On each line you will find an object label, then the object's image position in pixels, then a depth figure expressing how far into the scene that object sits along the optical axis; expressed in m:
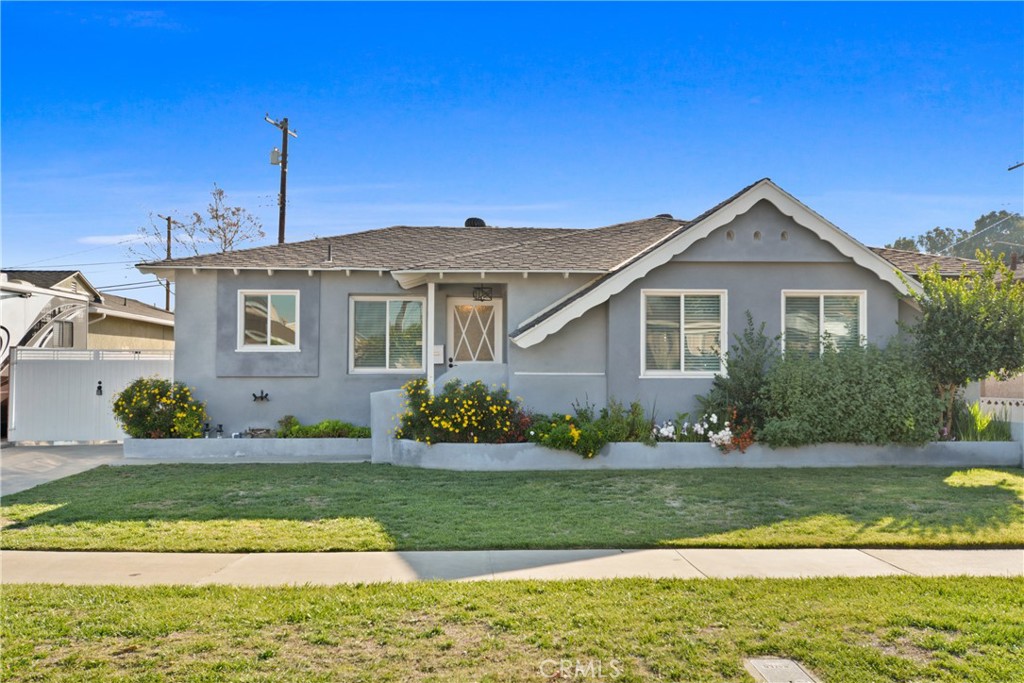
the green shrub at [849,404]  12.02
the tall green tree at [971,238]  57.12
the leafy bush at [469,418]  12.24
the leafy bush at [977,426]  12.73
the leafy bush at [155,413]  13.94
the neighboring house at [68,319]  18.22
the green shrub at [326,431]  14.13
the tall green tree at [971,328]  12.00
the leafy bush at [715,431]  12.12
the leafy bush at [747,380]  12.66
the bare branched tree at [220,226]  33.72
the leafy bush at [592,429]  11.91
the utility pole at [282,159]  23.69
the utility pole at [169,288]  35.59
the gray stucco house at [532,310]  13.22
